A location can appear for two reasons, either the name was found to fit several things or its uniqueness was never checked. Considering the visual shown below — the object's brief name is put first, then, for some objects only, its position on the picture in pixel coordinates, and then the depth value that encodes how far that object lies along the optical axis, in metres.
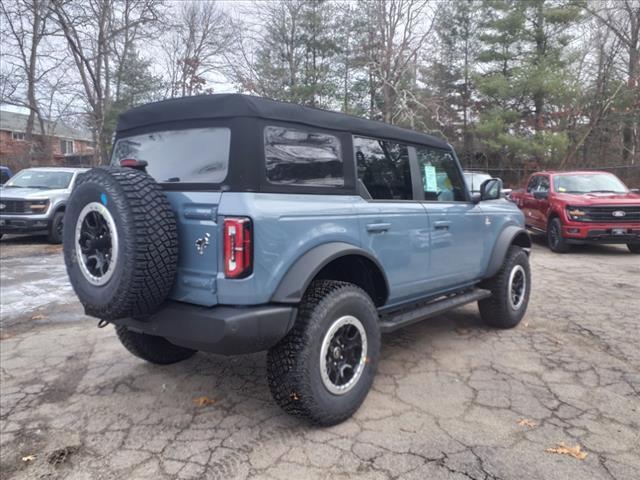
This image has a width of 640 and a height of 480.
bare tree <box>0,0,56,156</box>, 15.68
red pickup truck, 9.04
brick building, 24.09
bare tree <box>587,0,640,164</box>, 20.83
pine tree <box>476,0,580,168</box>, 19.75
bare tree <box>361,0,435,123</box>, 17.19
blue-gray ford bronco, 2.42
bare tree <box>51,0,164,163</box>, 16.19
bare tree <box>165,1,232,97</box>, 23.30
